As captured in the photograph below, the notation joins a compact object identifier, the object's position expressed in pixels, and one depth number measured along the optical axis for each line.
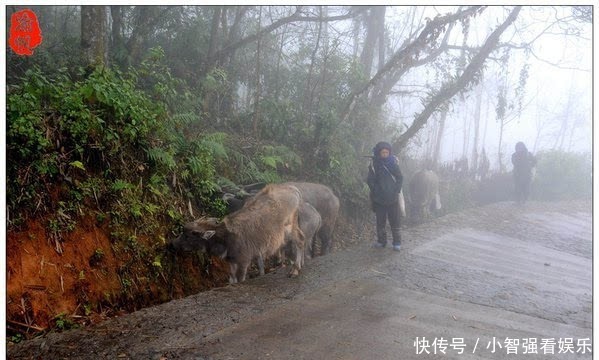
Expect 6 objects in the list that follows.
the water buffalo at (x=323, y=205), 7.86
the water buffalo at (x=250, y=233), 5.59
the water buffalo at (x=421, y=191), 12.91
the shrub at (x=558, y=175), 12.93
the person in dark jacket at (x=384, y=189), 7.04
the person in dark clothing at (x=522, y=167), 11.55
